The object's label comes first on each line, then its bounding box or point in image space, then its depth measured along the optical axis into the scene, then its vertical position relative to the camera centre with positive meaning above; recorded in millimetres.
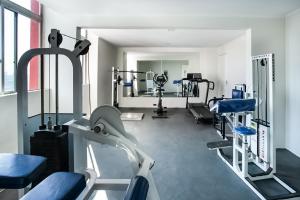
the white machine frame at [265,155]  2738 -739
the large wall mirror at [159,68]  9227 +1158
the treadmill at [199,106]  6254 -341
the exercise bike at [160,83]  7362 +429
